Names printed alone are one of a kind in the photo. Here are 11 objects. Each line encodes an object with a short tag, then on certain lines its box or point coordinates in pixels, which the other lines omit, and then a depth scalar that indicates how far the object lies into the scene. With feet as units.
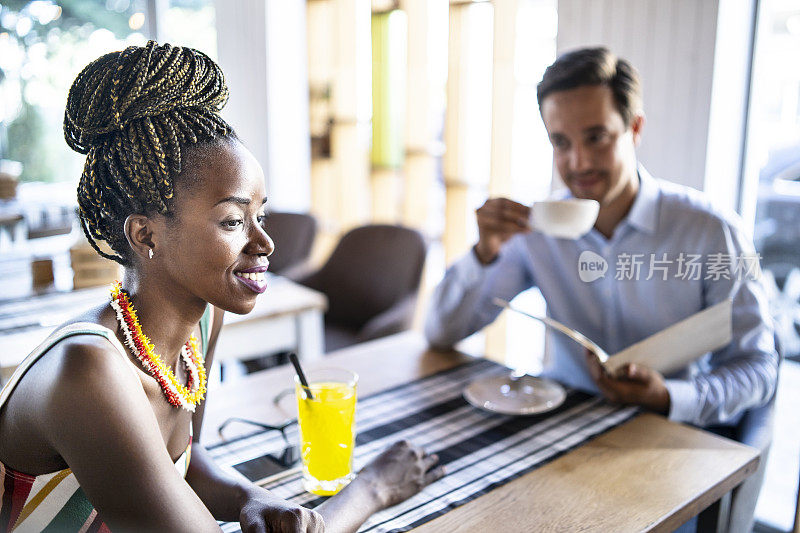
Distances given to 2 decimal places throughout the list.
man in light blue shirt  4.16
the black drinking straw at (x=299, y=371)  3.07
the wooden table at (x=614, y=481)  2.77
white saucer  3.80
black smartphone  3.13
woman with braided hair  2.06
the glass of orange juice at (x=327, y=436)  3.05
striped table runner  2.96
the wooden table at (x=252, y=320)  5.58
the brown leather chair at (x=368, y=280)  7.81
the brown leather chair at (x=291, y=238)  9.73
